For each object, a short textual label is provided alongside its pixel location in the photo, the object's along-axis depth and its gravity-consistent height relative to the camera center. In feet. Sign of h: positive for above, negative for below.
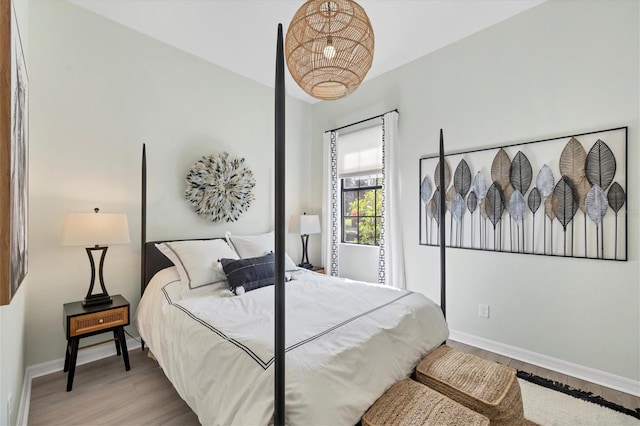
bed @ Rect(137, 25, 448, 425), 3.73 -2.30
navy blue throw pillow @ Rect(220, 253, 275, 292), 7.81 -1.73
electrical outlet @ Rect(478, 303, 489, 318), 9.07 -3.19
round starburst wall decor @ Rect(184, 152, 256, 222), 10.35 +0.88
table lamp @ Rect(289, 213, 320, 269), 12.61 -0.72
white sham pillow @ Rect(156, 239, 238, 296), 8.06 -1.48
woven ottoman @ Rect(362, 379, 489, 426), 3.95 -2.89
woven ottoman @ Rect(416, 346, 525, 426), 4.47 -2.93
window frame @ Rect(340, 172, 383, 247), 12.41 +0.22
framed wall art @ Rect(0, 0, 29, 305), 2.74 +0.57
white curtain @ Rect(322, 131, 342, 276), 13.42 +0.17
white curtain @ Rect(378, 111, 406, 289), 10.97 -0.18
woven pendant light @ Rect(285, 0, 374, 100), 5.04 +3.07
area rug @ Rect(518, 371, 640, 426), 5.88 -4.31
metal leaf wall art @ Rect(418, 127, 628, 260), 7.09 +0.38
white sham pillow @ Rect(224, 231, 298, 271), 9.69 -1.22
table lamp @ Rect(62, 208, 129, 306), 7.03 -0.57
